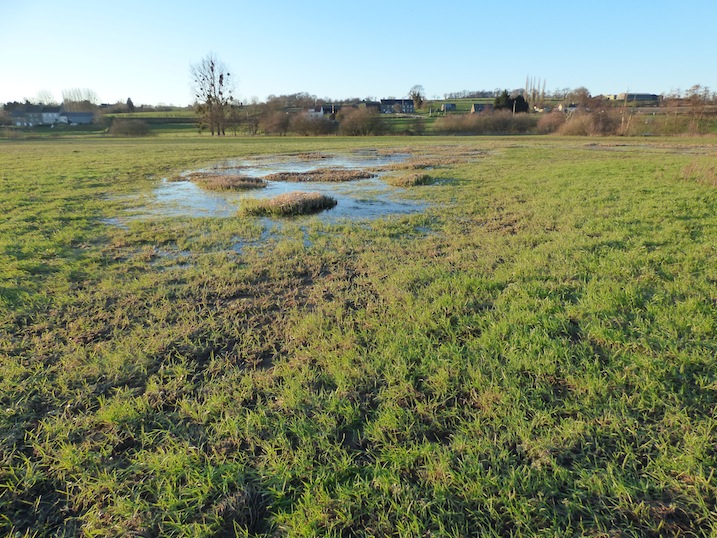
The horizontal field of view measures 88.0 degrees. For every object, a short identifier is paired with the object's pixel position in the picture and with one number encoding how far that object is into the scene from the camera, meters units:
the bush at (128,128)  61.34
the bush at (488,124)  58.50
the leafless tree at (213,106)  61.19
